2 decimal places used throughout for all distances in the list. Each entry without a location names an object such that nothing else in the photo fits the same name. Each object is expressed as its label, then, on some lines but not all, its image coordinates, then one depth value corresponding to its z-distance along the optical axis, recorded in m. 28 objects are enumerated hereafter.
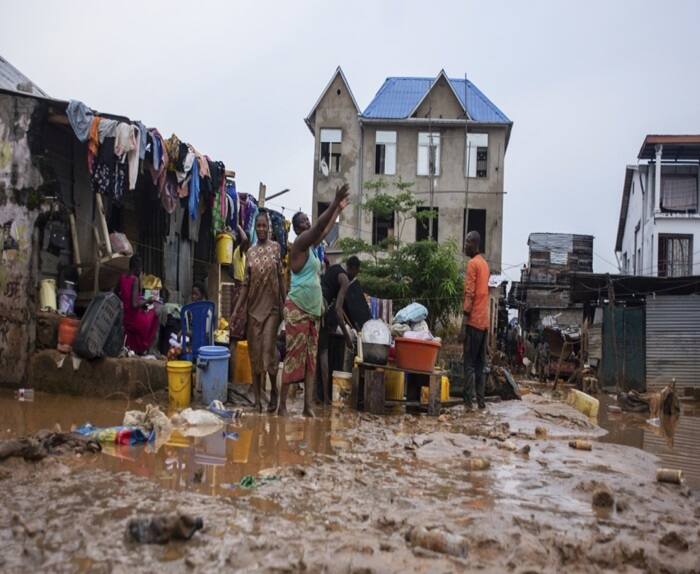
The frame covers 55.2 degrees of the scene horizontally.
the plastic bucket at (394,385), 8.05
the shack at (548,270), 34.25
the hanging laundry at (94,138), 8.32
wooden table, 7.39
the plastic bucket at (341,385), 7.80
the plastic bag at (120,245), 9.61
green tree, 21.95
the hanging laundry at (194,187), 10.20
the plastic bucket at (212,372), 7.26
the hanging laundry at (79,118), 8.10
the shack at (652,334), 16.58
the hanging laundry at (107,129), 8.44
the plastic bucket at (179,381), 7.18
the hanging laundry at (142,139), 8.78
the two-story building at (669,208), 28.00
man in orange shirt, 8.20
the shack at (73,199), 7.93
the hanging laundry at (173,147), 9.59
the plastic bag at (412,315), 8.19
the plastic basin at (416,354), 7.38
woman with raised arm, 6.58
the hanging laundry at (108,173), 8.59
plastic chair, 8.59
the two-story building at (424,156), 31.59
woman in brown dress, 6.87
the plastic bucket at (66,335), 7.68
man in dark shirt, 7.70
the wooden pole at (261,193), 14.36
